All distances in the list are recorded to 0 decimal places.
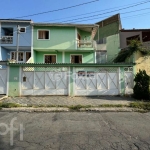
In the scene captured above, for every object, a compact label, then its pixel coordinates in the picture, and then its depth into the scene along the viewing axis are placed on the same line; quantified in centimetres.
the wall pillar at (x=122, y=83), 1210
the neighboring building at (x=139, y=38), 1288
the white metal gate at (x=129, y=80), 1212
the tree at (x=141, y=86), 1084
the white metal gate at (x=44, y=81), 1181
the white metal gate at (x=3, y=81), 1169
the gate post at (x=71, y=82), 1177
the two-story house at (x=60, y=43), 1895
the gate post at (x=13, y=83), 1166
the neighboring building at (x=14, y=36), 1908
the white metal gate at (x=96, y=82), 1195
